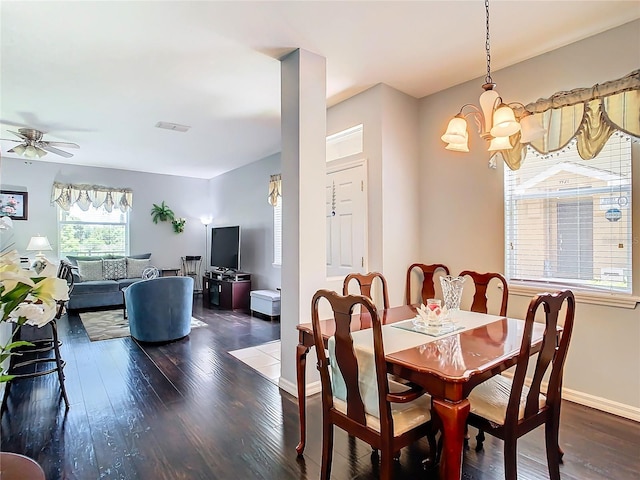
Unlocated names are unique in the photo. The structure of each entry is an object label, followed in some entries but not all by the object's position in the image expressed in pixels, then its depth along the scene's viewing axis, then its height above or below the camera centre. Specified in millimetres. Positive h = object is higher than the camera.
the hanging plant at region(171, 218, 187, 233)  8086 +418
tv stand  6523 -901
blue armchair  4234 -783
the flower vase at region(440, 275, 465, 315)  2314 -319
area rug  4742 -1204
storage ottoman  5602 -975
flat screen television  6629 -98
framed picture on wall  6293 +702
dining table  1402 -512
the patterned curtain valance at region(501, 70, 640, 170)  2469 +937
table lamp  6146 -11
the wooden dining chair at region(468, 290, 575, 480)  1537 -767
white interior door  3737 +261
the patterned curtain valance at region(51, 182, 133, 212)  6793 +931
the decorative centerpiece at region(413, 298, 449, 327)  2037 -422
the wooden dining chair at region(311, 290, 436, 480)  1514 -726
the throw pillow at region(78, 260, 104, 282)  6504 -491
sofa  6273 -674
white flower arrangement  754 -111
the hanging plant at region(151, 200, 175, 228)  7883 +662
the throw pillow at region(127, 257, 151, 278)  7070 -474
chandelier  1920 +675
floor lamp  8477 +236
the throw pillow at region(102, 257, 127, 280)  6770 -486
